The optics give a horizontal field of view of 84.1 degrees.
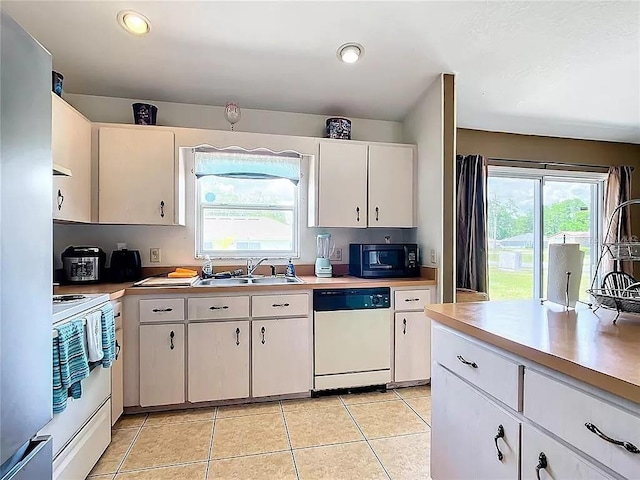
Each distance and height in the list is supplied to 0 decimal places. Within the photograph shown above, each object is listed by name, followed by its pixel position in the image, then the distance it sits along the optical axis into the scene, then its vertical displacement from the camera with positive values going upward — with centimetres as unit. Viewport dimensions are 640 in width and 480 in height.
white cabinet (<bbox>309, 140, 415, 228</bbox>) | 297 +48
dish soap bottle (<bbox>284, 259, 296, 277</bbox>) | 301 -25
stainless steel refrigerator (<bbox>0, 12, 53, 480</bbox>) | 89 -4
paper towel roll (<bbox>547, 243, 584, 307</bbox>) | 138 -11
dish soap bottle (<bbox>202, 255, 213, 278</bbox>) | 290 -23
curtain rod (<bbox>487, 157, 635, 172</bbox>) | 367 +84
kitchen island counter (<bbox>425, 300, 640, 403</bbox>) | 82 -29
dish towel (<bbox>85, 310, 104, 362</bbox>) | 169 -46
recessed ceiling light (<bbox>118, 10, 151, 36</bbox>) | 213 +134
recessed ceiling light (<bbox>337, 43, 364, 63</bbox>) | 244 +132
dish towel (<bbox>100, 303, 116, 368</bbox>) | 183 -51
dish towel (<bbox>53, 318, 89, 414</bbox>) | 143 -52
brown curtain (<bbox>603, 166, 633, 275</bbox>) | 398 +43
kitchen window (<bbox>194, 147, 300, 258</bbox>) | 303 +34
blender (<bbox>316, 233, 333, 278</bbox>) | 306 -13
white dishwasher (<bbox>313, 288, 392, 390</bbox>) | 265 -73
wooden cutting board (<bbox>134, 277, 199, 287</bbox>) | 245 -29
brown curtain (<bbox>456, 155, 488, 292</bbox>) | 345 +19
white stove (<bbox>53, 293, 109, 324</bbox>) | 154 -30
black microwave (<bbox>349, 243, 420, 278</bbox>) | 297 -16
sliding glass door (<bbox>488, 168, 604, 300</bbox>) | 373 +21
